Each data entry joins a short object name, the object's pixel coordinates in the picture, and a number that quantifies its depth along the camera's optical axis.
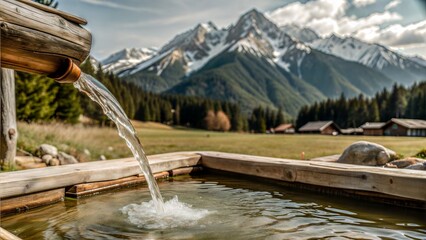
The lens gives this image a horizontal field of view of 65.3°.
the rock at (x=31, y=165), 8.93
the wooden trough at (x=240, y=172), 4.88
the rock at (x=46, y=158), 9.64
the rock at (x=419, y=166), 6.57
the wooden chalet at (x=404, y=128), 48.78
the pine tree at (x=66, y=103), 32.12
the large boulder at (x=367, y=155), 8.83
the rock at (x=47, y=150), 10.16
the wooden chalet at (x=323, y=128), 87.21
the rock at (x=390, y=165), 7.68
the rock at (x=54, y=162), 9.69
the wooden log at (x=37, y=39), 2.10
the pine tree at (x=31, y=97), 20.16
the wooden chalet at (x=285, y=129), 106.34
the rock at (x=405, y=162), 7.54
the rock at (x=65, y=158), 10.43
